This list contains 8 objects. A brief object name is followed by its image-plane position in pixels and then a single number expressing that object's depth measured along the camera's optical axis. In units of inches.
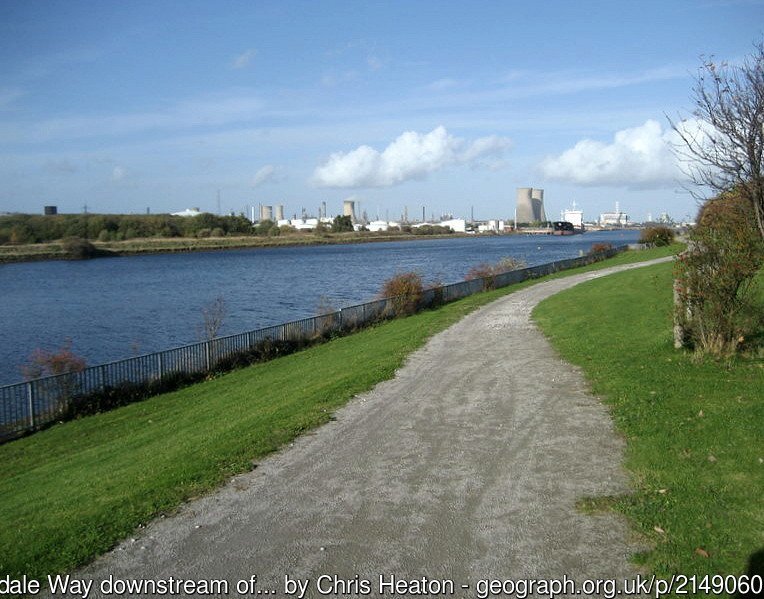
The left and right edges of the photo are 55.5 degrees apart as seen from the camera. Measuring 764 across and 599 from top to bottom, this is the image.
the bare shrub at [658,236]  2495.7
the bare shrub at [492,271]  1491.1
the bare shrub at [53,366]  741.9
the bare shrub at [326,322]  1013.2
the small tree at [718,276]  521.0
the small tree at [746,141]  368.5
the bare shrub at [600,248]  2233.3
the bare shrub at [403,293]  1184.2
